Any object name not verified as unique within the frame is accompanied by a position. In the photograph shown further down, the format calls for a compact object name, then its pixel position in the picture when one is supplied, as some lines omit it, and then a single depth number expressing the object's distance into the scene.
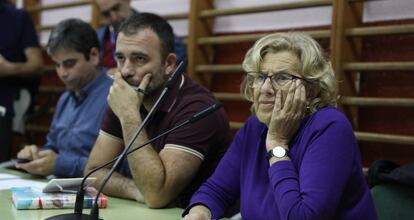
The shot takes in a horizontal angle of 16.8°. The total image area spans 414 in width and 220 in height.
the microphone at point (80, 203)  2.88
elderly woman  2.89
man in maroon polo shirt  3.15
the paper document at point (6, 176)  3.40
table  2.97
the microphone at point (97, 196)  2.87
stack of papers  3.27
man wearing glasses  4.09
